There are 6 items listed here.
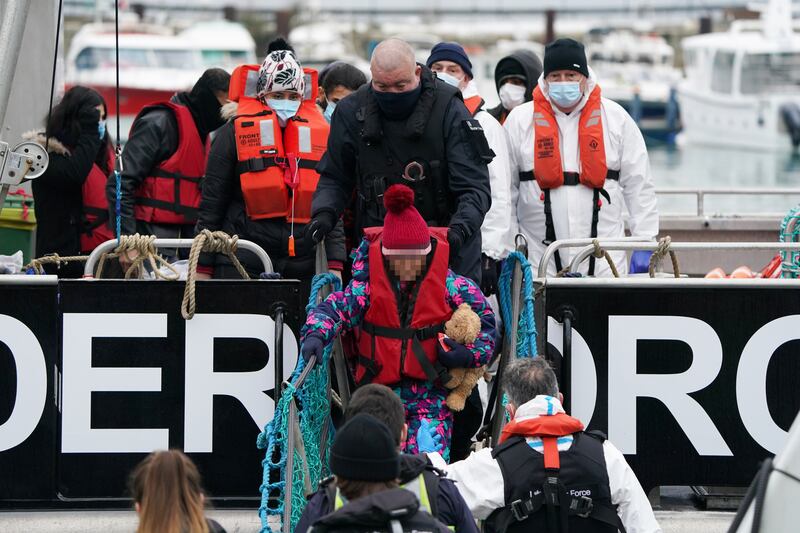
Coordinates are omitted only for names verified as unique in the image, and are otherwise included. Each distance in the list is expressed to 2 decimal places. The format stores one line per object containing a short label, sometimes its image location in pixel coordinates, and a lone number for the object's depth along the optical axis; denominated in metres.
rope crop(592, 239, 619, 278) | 13.79
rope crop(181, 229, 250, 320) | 13.08
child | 12.68
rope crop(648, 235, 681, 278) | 13.88
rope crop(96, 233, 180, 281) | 13.78
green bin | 19.97
